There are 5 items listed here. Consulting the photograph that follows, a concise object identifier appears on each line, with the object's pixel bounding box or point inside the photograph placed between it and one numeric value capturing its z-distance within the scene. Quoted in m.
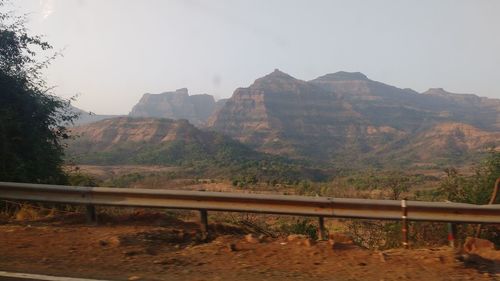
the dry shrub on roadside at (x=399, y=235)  7.67
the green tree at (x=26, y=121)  10.75
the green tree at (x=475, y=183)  10.34
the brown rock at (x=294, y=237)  6.83
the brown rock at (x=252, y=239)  6.81
